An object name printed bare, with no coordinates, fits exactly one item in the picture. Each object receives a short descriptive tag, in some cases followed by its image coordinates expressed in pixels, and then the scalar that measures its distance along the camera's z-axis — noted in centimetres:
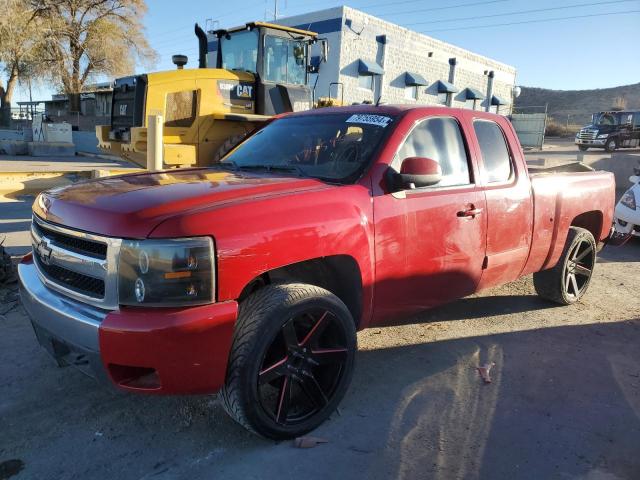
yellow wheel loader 899
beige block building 2792
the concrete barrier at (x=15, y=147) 2316
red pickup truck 241
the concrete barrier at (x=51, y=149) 2325
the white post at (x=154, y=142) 696
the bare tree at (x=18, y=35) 3011
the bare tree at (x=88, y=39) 3298
